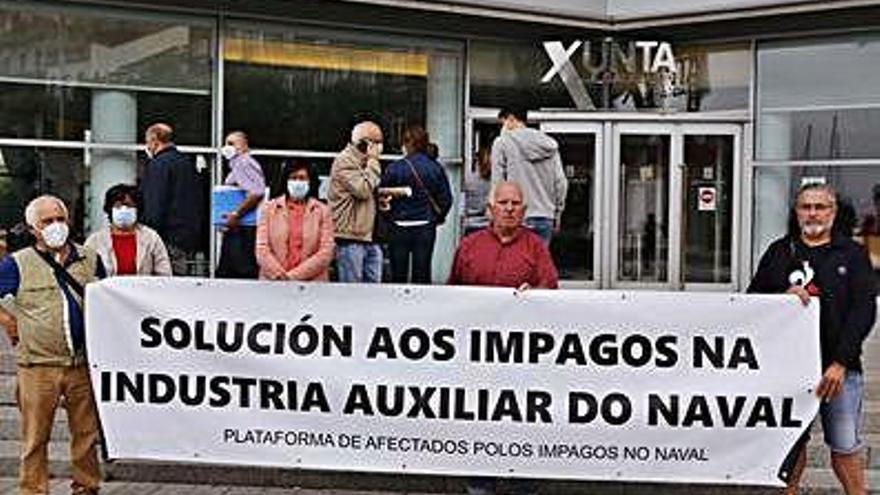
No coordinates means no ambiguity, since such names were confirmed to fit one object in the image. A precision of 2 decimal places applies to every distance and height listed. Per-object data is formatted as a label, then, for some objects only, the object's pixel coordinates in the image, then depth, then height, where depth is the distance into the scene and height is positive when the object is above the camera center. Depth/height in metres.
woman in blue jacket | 10.75 +0.00
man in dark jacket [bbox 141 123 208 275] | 10.52 +0.05
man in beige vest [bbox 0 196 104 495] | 7.01 -0.72
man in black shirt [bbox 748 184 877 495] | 6.72 -0.48
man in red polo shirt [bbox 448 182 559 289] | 7.35 -0.29
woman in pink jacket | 8.23 -0.22
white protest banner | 7.15 -0.99
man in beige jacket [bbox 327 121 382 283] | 9.67 -0.03
